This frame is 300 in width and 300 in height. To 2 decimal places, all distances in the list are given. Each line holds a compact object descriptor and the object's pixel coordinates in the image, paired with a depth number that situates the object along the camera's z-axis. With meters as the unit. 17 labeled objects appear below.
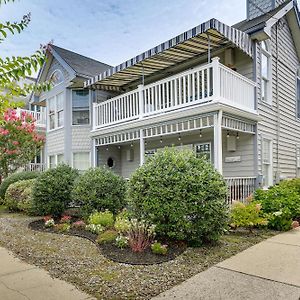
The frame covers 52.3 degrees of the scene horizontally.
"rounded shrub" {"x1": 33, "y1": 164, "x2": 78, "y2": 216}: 9.85
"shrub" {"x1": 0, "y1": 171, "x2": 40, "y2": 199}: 13.94
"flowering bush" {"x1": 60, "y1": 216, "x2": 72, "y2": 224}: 9.01
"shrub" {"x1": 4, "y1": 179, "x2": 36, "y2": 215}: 11.26
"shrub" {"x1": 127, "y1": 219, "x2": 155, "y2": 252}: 5.82
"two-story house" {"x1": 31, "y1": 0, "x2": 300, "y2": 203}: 9.72
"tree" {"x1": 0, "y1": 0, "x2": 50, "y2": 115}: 3.25
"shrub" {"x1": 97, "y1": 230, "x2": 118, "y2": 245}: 6.54
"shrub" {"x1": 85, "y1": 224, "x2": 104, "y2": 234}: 7.49
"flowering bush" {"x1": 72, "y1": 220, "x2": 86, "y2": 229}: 8.28
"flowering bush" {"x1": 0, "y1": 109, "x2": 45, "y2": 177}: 15.70
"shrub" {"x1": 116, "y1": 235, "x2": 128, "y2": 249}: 6.07
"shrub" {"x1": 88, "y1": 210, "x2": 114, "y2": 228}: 7.90
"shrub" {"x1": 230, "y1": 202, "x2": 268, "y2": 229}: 7.47
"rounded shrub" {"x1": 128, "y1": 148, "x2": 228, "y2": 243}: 6.08
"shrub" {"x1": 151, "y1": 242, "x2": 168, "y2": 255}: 5.64
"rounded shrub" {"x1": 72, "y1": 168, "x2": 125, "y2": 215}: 8.78
